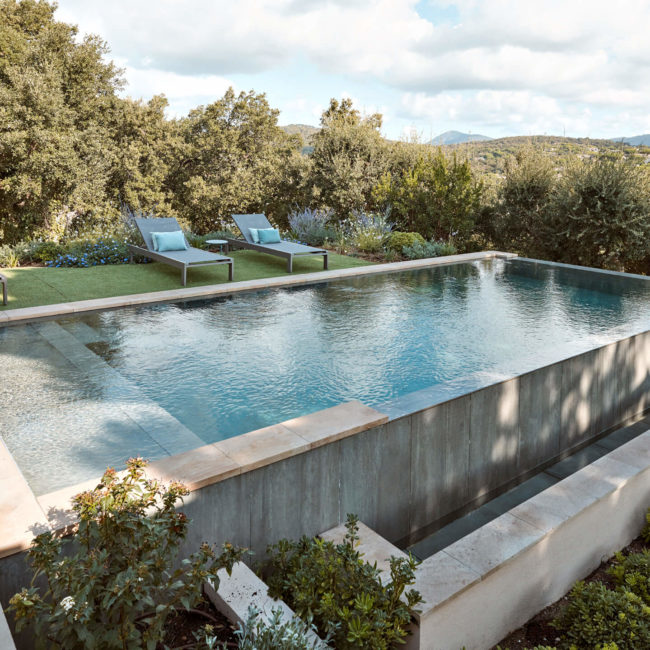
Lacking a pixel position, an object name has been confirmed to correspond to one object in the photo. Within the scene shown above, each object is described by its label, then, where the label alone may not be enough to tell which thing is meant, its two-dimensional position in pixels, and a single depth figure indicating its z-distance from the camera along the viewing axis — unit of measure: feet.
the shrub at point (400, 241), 36.04
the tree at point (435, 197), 39.86
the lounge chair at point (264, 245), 28.86
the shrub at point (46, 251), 31.01
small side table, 31.31
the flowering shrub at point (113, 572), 5.57
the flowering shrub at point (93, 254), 30.14
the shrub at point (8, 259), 30.27
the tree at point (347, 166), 45.42
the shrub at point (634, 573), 8.84
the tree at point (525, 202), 37.52
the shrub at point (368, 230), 37.04
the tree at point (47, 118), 46.06
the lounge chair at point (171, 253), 25.63
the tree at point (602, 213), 31.83
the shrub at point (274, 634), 6.10
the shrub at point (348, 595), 6.82
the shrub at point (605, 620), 7.80
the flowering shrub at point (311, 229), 40.27
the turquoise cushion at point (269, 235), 31.89
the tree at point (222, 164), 69.41
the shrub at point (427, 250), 35.37
